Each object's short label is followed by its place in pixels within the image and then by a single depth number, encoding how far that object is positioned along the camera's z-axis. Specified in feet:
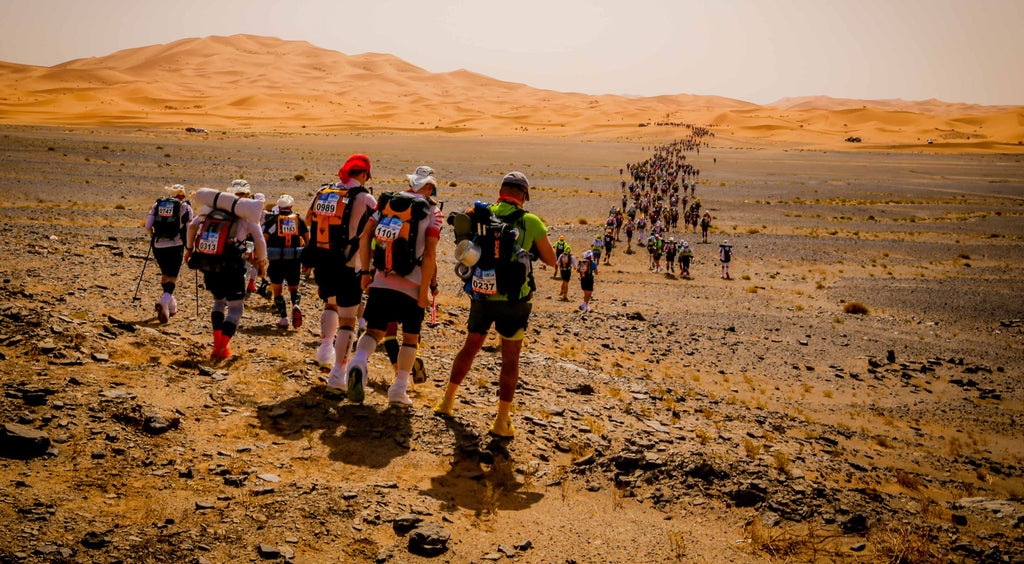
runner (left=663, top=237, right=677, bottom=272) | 76.02
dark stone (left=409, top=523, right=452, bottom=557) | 13.09
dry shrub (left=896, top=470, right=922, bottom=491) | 22.30
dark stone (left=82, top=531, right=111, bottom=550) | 11.35
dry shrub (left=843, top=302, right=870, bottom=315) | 62.23
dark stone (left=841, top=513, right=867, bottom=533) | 15.28
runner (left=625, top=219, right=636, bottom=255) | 90.48
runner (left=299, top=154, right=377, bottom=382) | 20.03
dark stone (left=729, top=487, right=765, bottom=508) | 16.40
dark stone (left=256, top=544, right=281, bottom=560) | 12.19
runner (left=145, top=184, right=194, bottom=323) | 27.63
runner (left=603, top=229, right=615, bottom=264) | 80.46
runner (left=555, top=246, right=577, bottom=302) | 57.77
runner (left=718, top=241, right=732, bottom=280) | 75.10
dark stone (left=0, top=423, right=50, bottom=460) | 13.84
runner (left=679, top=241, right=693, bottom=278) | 74.02
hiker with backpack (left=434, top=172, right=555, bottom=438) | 17.33
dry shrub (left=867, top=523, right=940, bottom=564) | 13.88
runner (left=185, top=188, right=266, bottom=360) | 22.07
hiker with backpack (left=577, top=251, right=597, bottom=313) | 55.01
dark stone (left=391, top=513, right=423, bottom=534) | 13.78
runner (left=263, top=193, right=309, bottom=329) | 28.84
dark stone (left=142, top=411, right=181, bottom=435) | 15.98
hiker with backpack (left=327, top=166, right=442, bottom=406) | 17.98
